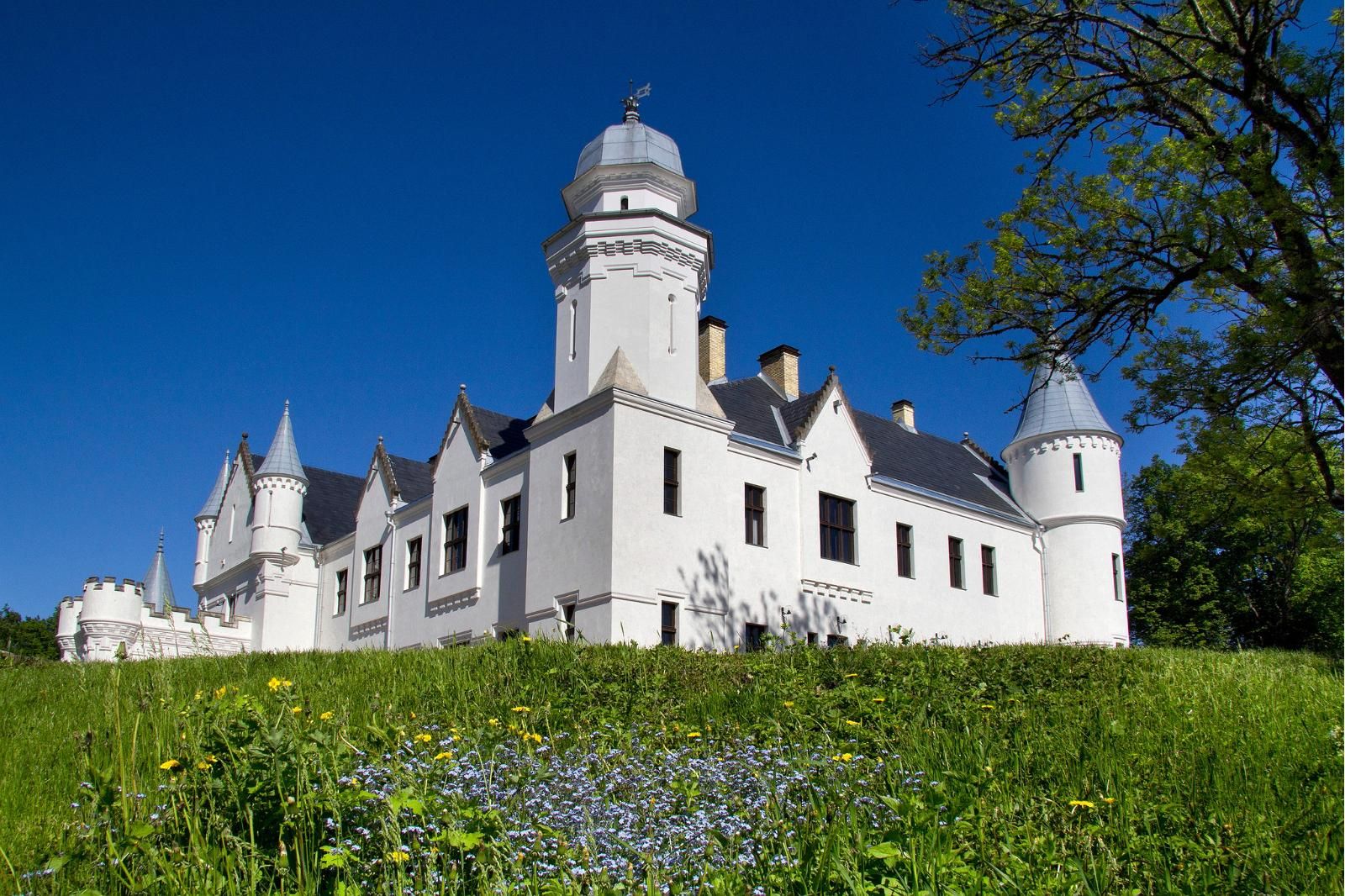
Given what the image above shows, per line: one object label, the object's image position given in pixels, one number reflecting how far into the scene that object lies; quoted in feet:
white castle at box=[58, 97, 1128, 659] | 78.18
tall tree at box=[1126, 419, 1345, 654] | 132.77
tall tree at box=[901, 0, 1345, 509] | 38.47
